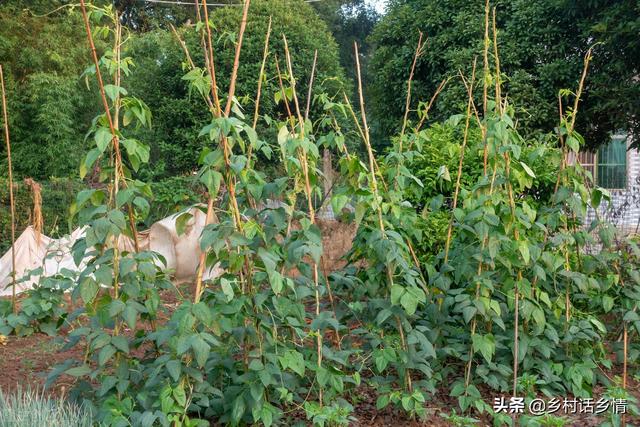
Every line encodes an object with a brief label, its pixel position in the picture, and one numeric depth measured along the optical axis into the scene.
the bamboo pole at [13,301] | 5.04
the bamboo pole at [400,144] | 4.01
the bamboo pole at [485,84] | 3.81
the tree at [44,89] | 14.06
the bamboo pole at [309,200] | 3.30
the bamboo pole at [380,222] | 3.39
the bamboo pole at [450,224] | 3.89
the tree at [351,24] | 27.45
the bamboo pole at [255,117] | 3.30
